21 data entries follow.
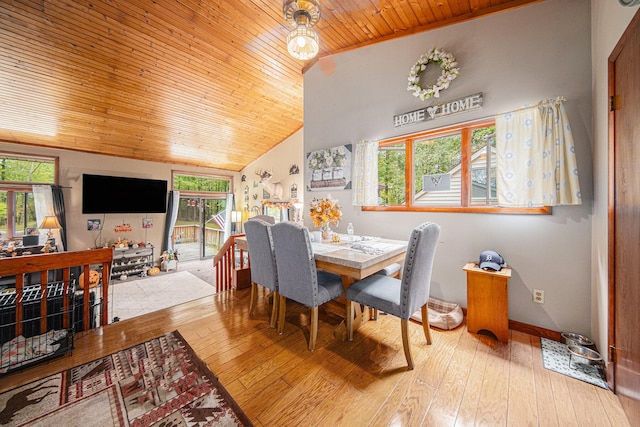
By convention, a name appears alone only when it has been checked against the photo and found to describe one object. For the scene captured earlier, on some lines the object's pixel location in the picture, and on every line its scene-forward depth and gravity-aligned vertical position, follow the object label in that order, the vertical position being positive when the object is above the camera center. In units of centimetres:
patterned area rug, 128 -112
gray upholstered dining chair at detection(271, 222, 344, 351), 184 -49
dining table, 176 -35
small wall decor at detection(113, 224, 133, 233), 545 -33
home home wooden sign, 236 +113
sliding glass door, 668 -39
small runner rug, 156 -111
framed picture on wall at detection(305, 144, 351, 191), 341 +68
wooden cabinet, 197 -78
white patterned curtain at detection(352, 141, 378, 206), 310 +54
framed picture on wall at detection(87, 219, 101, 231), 514 -22
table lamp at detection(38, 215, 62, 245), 415 -15
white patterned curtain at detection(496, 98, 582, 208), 189 +47
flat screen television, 494 +45
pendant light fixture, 199 +168
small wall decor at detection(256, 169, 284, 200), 568 +67
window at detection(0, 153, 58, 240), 426 +52
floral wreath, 245 +153
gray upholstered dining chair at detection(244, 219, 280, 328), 217 -42
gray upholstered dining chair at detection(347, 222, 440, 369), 160 -61
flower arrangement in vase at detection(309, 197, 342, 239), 242 +1
